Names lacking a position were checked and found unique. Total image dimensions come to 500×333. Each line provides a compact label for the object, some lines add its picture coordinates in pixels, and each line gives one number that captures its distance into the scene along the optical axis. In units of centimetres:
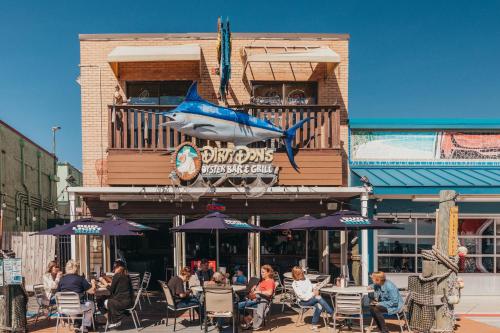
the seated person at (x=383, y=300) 841
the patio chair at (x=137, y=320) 858
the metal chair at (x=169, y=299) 875
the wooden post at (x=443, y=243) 841
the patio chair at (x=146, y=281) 1121
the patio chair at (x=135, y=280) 1126
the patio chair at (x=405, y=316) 851
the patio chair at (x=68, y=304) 827
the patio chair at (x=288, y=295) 1012
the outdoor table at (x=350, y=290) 873
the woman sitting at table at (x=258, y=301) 874
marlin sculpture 1169
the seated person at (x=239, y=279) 1059
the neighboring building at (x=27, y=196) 1317
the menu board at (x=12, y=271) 823
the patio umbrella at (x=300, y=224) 1019
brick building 1198
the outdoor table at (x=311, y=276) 1099
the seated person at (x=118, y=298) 856
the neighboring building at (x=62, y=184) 2597
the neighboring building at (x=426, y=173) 1331
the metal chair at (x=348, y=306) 828
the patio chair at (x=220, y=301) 812
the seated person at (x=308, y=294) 881
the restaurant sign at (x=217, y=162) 1182
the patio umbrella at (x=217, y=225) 934
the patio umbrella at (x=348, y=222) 951
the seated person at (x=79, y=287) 850
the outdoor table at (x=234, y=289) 900
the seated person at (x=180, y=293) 891
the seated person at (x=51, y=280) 942
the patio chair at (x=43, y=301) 941
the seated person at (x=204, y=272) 1091
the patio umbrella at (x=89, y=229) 949
